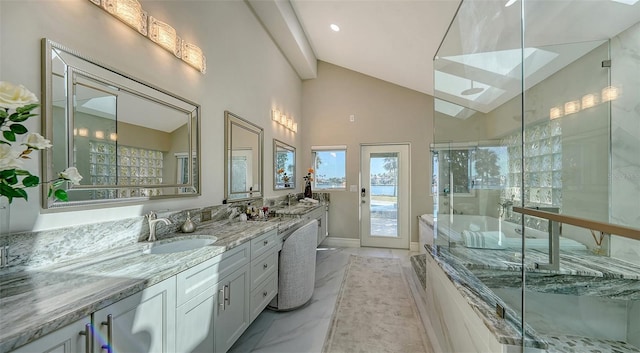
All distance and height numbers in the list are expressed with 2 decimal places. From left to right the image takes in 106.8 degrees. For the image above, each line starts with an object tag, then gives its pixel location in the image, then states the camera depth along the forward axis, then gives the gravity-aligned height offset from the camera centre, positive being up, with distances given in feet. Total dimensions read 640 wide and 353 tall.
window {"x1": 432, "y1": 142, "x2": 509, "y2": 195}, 6.81 +0.27
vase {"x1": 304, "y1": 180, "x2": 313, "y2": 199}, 14.47 -0.92
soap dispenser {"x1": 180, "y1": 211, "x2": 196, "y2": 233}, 5.67 -1.23
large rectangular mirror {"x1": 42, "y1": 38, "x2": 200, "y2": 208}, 3.67 +0.83
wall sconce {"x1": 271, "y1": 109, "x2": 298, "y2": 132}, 11.78 +3.00
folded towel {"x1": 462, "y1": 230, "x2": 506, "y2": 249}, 5.96 -1.69
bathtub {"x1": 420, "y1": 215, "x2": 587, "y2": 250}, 4.39 -1.40
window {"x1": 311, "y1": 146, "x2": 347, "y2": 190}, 15.51 +0.59
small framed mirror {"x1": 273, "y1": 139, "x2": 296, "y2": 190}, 12.01 +0.56
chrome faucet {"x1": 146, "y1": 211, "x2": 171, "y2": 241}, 4.94 -0.97
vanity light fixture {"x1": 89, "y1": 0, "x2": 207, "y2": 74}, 4.48 +3.19
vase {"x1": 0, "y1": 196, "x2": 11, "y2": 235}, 3.05 -0.53
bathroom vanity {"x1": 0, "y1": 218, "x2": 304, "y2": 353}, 2.28 -1.55
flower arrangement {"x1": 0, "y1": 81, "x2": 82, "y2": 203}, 2.25 +0.34
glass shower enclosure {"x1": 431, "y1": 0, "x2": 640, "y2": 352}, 4.54 +0.20
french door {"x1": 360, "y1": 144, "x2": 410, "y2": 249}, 14.85 -1.25
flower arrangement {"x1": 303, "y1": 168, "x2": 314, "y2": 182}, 14.53 -0.01
